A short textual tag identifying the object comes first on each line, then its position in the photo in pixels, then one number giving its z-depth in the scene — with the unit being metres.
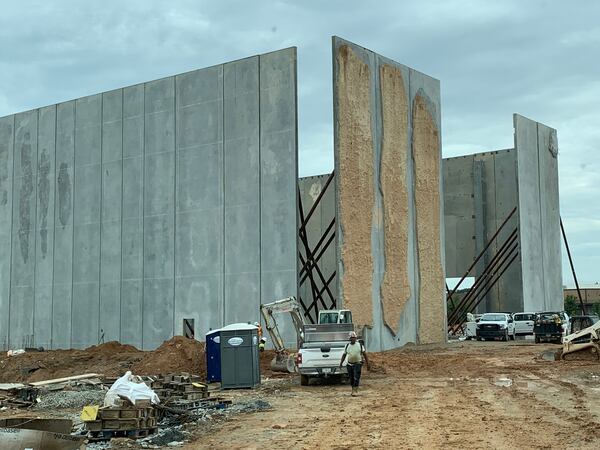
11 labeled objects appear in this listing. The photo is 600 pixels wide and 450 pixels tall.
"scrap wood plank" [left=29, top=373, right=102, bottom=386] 23.13
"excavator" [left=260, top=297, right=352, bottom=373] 25.73
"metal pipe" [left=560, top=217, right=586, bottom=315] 59.78
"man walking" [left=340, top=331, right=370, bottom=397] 20.22
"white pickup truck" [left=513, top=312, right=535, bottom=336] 45.62
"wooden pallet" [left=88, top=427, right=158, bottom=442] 13.43
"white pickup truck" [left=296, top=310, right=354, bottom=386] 22.39
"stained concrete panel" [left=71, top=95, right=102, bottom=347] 40.41
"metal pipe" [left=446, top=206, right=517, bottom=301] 55.59
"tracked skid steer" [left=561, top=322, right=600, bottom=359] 27.41
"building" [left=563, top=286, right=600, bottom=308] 86.15
